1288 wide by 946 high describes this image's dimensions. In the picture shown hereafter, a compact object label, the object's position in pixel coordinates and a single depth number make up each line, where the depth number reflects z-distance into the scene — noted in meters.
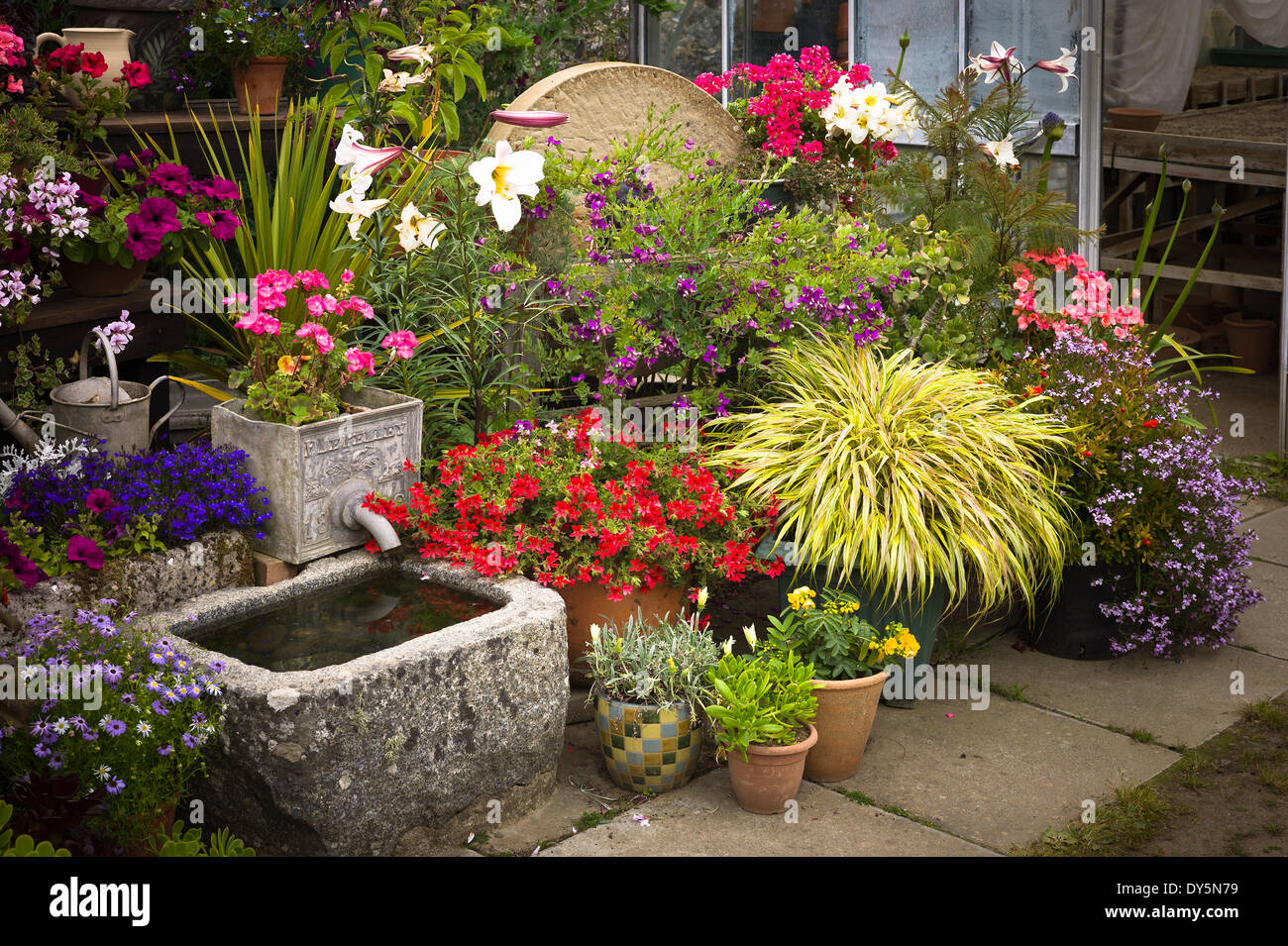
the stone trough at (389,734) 3.05
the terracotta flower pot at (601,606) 4.03
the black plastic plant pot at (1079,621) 4.46
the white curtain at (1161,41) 7.42
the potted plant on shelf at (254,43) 5.77
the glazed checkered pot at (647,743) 3.55
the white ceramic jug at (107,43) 4.93
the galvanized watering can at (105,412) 3.95
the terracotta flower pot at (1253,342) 7.60
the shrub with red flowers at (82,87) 4.49
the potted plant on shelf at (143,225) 4.14
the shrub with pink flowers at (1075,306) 4.89
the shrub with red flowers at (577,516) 3.86
